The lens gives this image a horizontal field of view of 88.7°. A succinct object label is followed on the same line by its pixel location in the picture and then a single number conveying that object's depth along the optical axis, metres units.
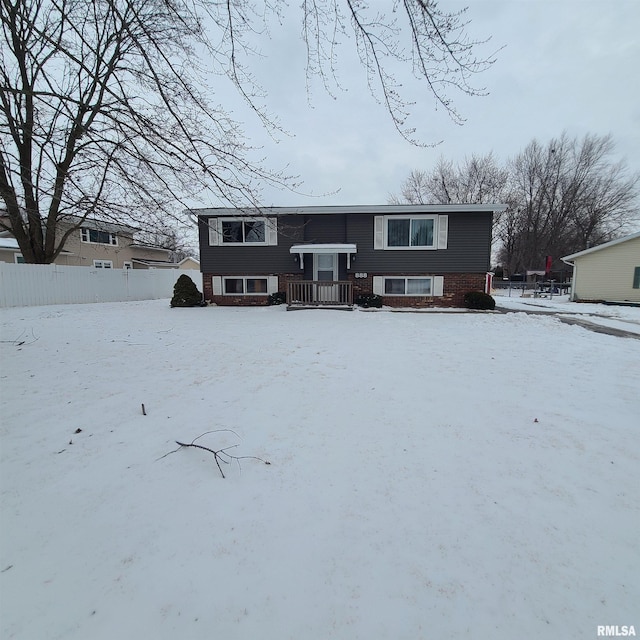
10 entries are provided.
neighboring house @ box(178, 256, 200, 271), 42.31
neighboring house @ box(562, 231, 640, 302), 16.30
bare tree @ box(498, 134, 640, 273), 30.19
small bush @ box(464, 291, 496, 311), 12.77
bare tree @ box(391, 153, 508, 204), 32.88
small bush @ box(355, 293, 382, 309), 13.09
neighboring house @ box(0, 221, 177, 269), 19.72
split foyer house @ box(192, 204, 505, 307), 13.36
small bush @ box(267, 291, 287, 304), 13.83
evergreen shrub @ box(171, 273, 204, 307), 13.62
